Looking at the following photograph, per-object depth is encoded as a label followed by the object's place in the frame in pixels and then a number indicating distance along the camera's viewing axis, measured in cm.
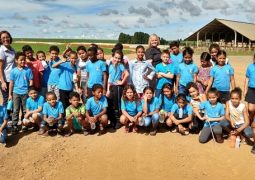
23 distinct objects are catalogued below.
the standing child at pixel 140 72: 447
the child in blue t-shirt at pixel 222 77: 418
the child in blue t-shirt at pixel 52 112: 426
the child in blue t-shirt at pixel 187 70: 436
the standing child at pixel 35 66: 467
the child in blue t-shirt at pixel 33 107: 432
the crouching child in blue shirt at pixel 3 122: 407
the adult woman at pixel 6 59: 429
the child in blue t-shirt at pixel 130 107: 424
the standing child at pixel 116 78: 442
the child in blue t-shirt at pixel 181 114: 417
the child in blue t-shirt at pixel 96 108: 424
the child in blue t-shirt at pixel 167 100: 431
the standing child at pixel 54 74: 463
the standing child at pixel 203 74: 436
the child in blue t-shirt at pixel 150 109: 421
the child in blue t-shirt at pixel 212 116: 398
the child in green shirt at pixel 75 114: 428
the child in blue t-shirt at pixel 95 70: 442
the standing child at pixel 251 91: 414
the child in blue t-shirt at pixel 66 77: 458
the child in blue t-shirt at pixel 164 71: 447
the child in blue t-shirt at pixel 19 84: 433
